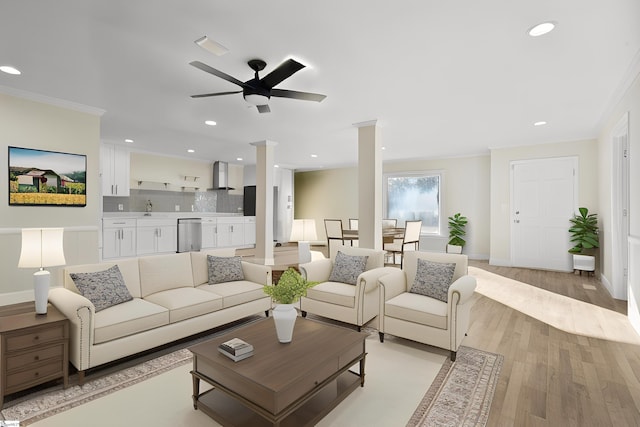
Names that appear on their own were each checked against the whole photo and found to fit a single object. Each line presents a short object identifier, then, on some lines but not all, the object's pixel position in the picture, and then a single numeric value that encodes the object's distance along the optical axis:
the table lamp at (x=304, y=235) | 4.55
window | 8.60
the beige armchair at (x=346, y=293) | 3.26
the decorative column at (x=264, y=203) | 6.46
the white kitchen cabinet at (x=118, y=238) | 6.61
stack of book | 1.91
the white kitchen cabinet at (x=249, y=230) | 9.41
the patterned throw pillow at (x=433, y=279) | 3.06
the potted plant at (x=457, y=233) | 7.87
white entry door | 6.32
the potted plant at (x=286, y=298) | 2.14
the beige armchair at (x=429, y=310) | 2.68
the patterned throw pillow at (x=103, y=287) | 2.63
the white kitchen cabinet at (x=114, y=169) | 7.01
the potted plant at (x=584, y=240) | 5.77
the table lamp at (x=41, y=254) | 2.38
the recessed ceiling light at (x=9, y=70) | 3.29
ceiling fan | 2.88
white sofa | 2.31
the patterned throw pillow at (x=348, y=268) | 3.68
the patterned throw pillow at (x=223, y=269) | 3.62
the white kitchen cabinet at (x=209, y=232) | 8.30
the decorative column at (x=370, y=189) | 4.83
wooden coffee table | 1.70
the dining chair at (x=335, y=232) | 6.94
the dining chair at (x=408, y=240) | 6.54
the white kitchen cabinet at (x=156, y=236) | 7.18
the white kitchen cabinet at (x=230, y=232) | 8.70
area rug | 1.96
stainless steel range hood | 9.23
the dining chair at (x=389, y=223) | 7.77
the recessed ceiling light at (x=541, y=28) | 2.48
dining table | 6.61
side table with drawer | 2.04
